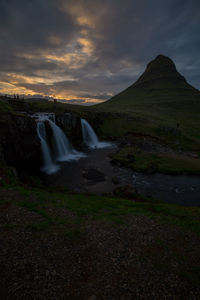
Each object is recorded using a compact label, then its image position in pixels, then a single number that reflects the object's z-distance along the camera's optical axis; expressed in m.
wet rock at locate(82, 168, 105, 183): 27.42
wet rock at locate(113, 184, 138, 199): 21.41
